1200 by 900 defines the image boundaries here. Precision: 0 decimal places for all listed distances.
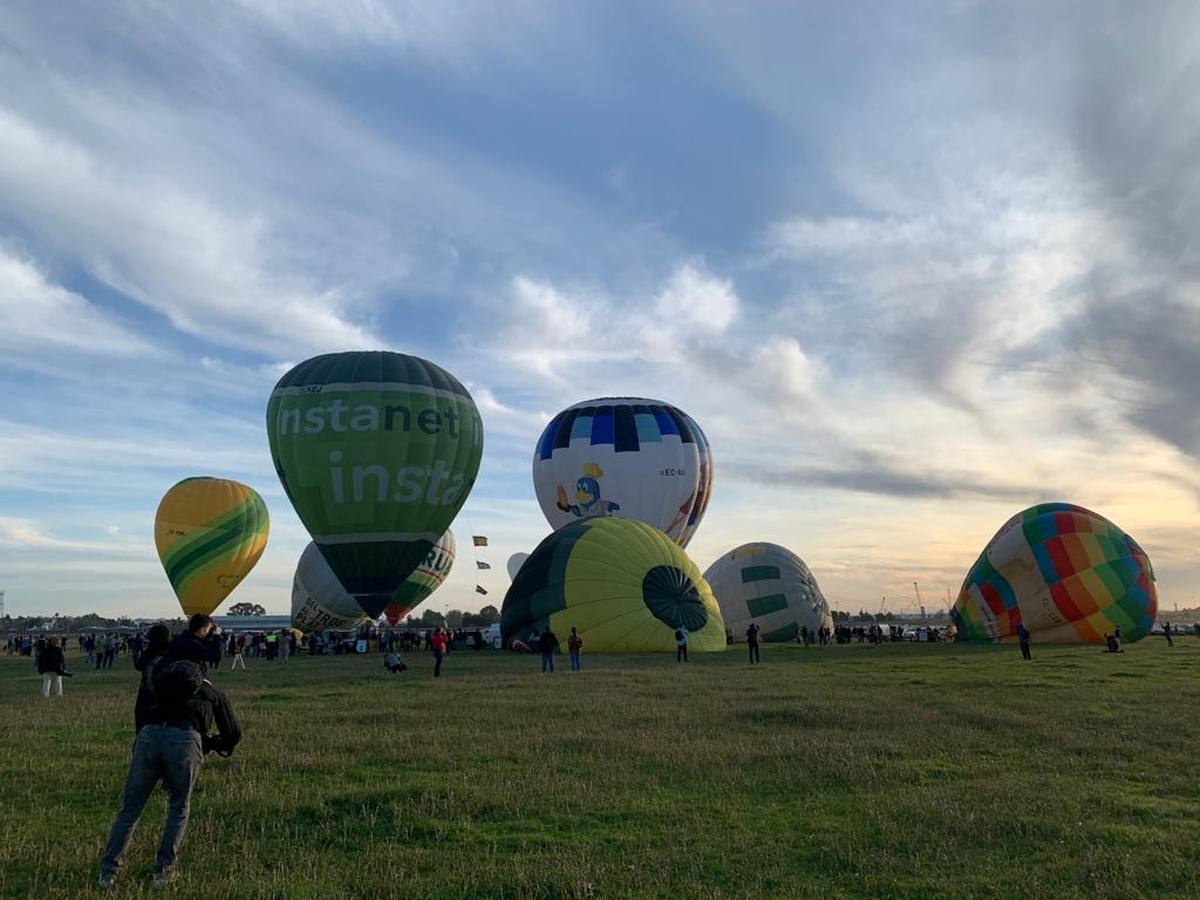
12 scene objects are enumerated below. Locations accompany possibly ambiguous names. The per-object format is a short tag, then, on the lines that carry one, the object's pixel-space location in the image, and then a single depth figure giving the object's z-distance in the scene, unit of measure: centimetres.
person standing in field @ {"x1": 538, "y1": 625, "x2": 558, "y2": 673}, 2270
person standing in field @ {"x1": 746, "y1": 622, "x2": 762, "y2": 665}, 2496
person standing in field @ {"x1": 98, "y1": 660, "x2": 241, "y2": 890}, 582
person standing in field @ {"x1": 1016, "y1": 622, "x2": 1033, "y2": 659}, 2570
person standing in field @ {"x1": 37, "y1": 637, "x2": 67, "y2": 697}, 1775
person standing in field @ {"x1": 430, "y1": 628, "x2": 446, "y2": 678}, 2217
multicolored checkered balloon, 3328
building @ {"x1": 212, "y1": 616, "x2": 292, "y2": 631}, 15738
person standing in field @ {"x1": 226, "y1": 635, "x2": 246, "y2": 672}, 2762
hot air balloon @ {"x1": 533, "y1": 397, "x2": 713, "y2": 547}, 4288
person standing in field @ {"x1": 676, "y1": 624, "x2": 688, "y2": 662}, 2574
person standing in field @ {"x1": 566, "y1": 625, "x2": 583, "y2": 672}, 2258
